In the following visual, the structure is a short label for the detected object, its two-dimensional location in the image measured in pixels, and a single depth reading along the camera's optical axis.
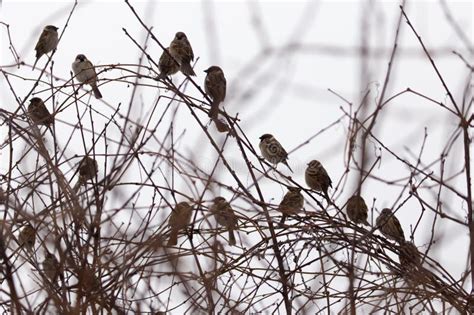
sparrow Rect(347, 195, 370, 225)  11.74
